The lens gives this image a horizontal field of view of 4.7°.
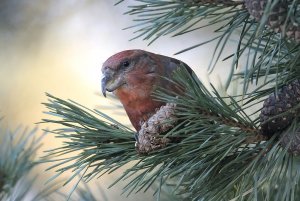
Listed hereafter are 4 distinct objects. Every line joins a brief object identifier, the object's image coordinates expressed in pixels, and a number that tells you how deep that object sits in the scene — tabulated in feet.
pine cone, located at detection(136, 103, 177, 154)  8.96
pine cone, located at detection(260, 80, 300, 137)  8.89
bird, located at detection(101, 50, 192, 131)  9.21
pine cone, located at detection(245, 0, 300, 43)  8.72
